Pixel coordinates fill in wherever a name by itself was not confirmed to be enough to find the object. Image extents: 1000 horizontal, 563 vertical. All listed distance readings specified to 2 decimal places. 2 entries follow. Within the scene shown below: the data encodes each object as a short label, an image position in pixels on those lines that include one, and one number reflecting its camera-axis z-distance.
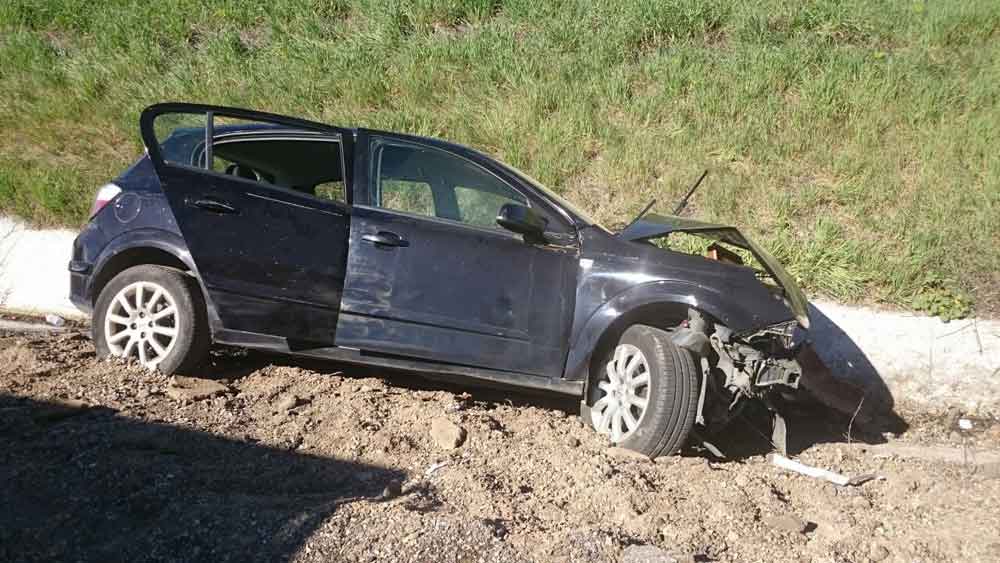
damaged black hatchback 5.18
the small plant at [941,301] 7.09
